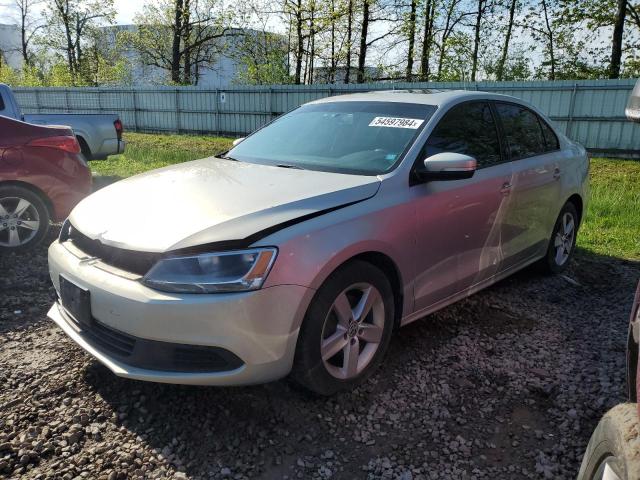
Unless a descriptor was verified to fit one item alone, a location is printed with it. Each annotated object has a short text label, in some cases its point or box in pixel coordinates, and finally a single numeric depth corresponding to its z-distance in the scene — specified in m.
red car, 5.02
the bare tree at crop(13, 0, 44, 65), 37.78
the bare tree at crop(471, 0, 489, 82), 24.11
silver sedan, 2.36
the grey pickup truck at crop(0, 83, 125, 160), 9.96
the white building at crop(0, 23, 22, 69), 46.70
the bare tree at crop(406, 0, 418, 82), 23.70
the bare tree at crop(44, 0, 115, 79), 34.72
